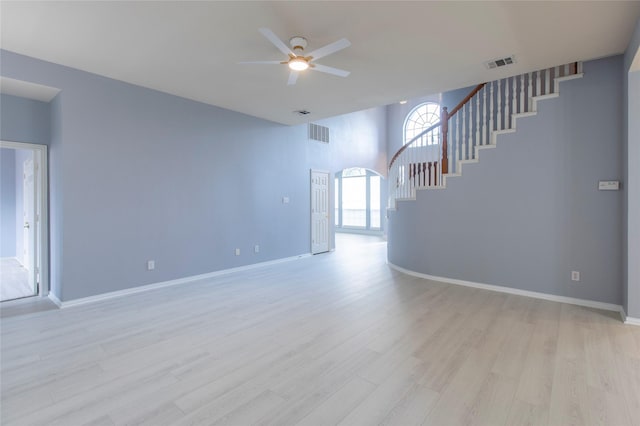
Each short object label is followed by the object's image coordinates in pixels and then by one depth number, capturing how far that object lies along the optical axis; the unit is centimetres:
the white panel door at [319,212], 757
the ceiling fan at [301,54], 276
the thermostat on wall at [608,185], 359
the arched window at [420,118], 1058
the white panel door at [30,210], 445
